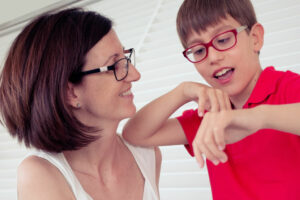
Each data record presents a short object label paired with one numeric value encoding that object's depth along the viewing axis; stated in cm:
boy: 89
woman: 90
